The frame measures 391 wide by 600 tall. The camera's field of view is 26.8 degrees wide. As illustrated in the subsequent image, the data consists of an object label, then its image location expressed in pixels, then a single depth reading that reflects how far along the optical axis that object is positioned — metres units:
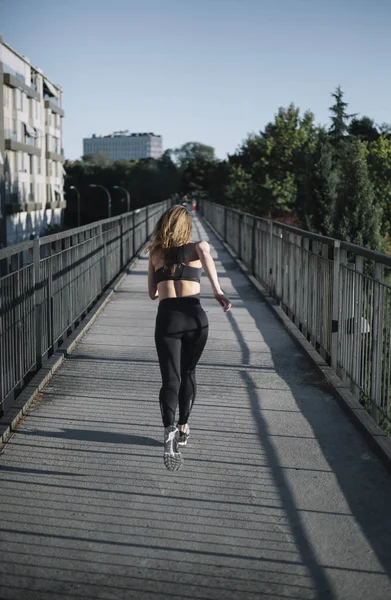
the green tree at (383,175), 75.50
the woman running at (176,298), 5.16
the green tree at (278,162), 73.25
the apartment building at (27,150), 71.81
